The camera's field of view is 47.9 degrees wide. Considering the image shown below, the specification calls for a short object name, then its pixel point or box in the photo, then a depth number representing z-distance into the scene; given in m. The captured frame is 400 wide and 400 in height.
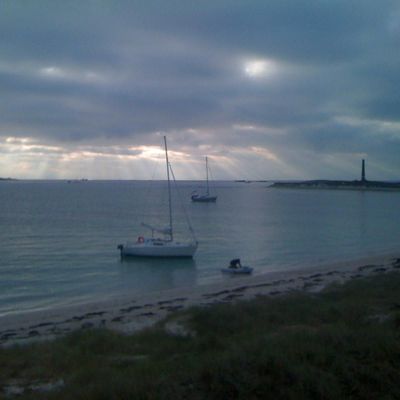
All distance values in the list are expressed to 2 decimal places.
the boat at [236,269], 28.12
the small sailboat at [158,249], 33.09
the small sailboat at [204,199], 111.28
